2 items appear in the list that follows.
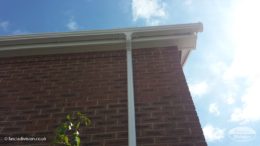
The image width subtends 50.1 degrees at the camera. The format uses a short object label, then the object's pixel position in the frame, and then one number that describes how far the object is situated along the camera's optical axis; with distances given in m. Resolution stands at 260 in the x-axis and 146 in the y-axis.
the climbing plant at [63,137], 2.62
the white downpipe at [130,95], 3.38
